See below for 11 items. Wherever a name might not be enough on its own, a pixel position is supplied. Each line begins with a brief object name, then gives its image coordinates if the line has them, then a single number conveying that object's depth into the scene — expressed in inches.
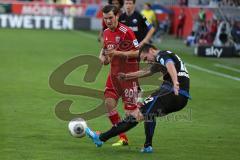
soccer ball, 449.1
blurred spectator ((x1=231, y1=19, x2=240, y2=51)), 1335.9
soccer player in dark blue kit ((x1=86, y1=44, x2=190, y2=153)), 428.1
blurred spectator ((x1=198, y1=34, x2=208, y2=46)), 1391.7
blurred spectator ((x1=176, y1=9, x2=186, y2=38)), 1840.1
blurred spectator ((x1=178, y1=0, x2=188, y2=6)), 1955.3
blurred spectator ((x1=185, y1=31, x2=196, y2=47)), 1584.6
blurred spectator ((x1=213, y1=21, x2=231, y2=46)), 1369.3
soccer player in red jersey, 464.1
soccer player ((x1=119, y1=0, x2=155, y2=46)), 589.6
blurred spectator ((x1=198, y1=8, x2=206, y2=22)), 1600.6
